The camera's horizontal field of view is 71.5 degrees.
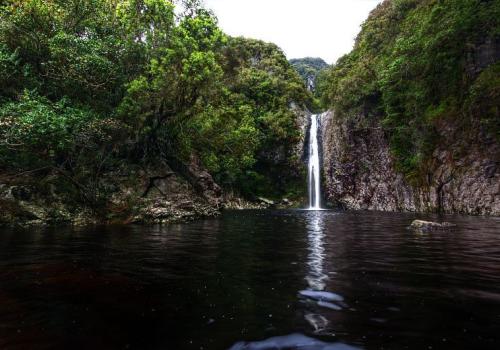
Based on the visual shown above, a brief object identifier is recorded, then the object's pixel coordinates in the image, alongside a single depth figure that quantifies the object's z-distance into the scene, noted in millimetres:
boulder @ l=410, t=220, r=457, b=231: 17047
